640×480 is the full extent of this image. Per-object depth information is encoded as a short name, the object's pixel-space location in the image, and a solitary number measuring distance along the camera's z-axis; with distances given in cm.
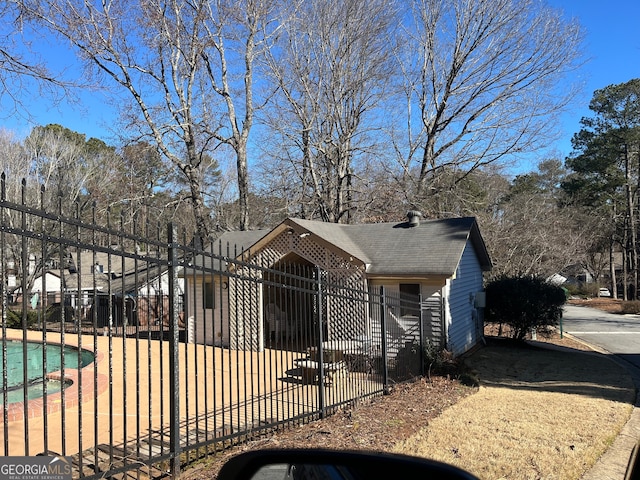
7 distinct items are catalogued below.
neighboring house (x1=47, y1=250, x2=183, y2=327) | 2548
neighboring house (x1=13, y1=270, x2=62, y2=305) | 2780
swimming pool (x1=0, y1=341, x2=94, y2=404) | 938
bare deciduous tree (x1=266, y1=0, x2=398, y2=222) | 2639
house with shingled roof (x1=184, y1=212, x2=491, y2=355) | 1426
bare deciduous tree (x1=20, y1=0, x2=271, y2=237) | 2041
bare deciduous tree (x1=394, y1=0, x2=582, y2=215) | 2566
